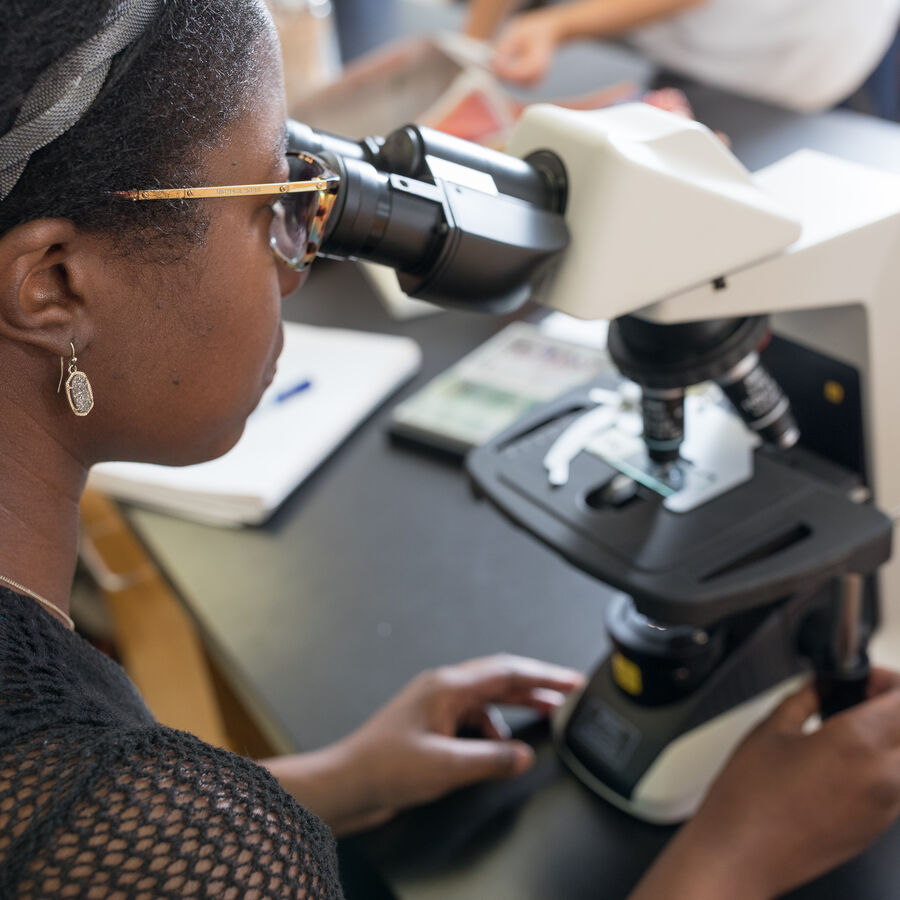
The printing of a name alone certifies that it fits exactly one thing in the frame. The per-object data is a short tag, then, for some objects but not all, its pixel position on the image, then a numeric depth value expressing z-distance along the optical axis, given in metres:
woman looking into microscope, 0.50
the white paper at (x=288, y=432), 1.16
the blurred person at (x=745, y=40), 1.84
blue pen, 1.30
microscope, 0.65
